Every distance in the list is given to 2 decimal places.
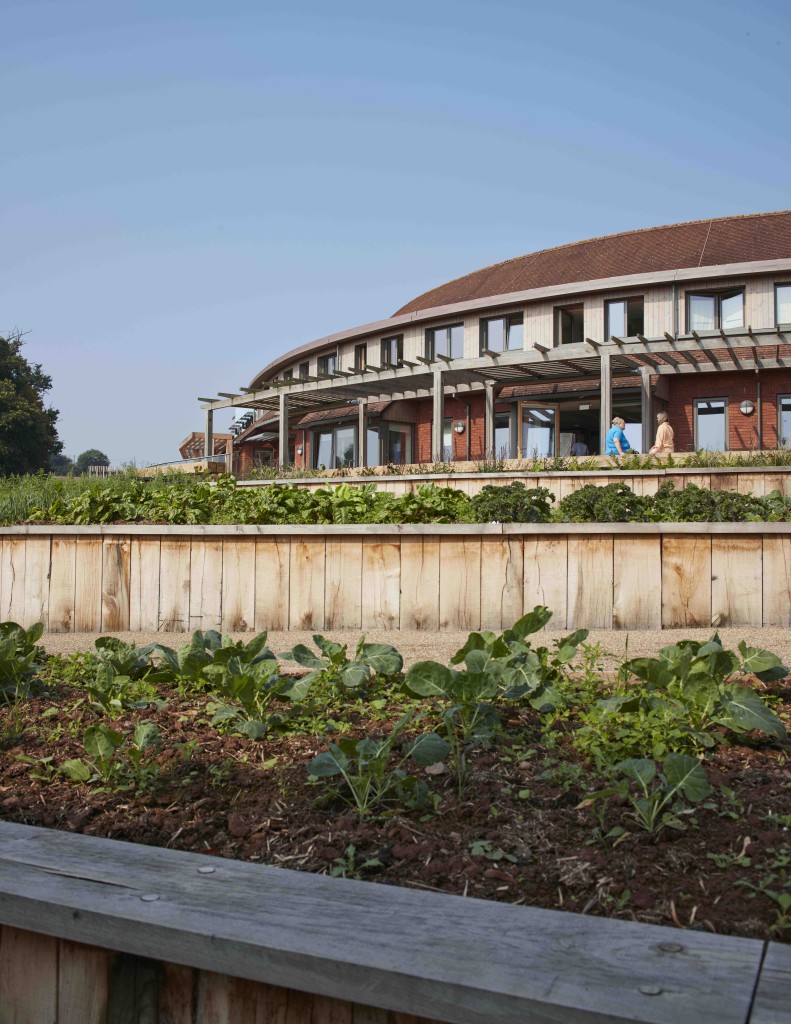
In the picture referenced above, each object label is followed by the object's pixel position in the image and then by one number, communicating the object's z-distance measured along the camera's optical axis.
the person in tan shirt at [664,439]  14.76
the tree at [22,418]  42.62
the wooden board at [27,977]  1.73
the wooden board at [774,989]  1.18
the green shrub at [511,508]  7.07
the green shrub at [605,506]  7.05
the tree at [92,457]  141.11
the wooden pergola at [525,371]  18.59
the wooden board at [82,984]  1.68
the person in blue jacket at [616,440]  15.42
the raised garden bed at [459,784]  1.93
